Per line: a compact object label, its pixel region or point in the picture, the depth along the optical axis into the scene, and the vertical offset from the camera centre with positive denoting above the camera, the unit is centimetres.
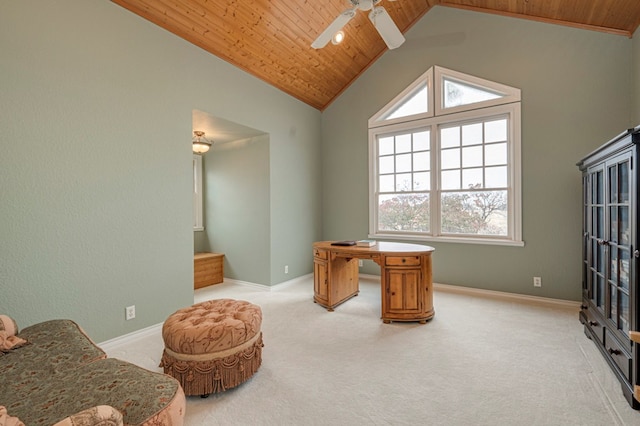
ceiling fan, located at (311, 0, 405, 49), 261 +174
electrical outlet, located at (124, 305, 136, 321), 285 -97
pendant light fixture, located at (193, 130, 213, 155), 412 +97
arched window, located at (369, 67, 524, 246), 399 +72
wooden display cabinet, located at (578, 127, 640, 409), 187 -36
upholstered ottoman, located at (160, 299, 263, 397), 194 -95
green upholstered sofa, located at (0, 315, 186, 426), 120 -81
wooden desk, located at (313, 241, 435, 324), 318 -78
